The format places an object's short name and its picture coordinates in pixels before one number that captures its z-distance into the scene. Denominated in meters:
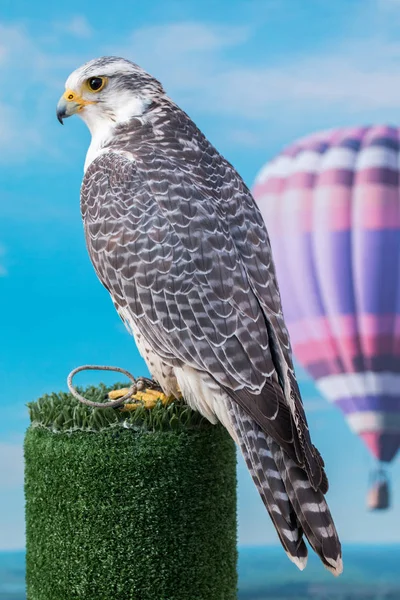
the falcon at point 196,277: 2.42
